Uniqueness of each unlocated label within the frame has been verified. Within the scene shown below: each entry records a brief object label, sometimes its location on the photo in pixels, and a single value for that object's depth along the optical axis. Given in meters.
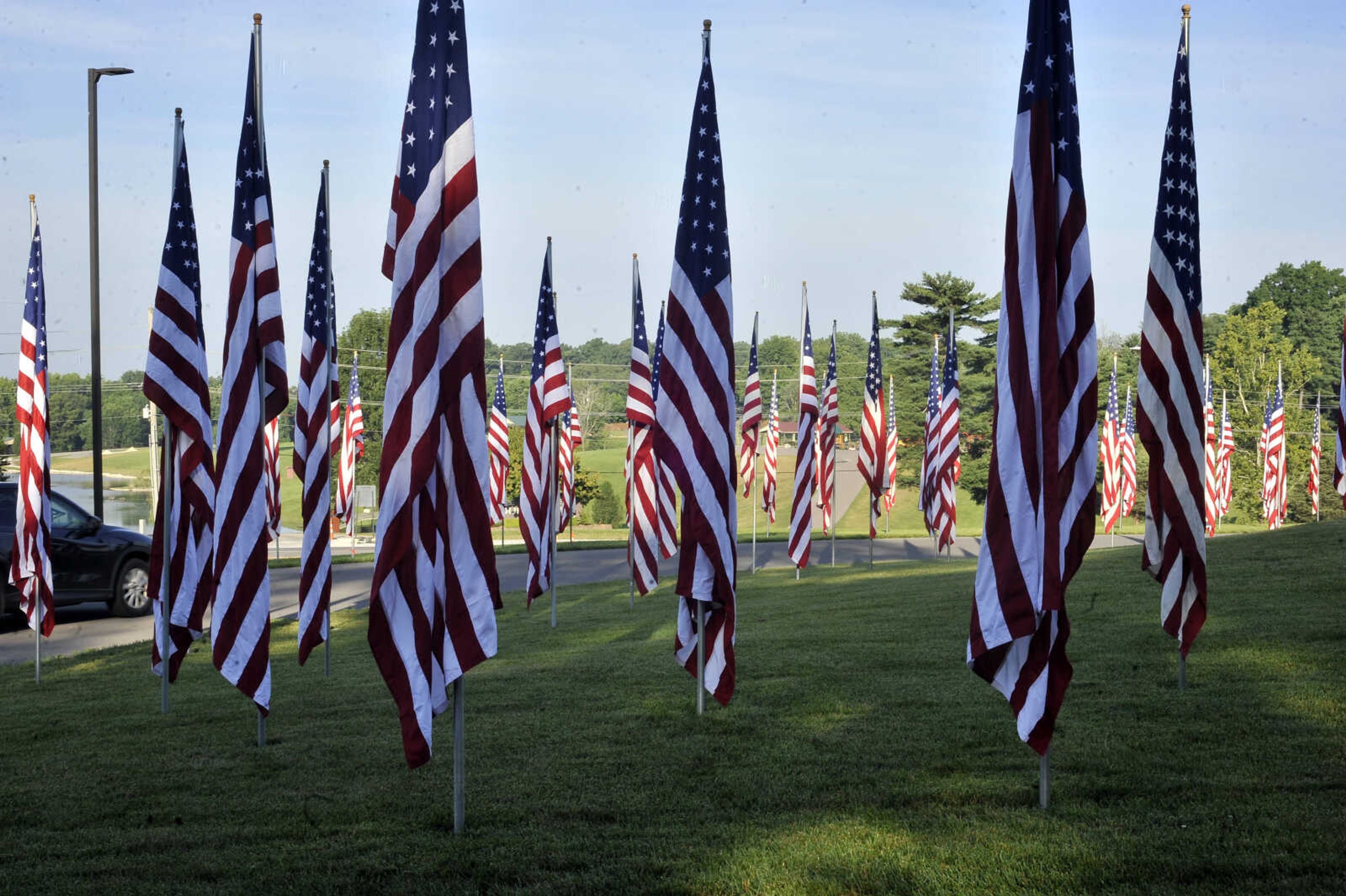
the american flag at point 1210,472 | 38.56
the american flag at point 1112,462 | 37.59
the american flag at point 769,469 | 39.00
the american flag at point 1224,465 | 42.31
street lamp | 18.55
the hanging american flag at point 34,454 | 12.22
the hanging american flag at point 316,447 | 10.73
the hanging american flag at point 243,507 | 8.49
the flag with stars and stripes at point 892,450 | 34.75
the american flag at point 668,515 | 16.91
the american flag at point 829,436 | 26.67
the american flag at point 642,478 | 18.64
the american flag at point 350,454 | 31.81
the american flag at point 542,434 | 16.69
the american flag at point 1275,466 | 40.97
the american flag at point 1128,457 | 40.56
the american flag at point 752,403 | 22.31
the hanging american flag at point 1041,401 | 6.81
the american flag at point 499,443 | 26.80
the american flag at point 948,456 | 23.88
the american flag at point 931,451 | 25.34
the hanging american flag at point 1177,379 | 9.23
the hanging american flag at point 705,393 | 9.16
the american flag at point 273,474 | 19.27
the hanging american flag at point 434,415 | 6.28
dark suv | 18.00
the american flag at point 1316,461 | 48.34
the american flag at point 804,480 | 21.19
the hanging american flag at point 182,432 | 9.66
